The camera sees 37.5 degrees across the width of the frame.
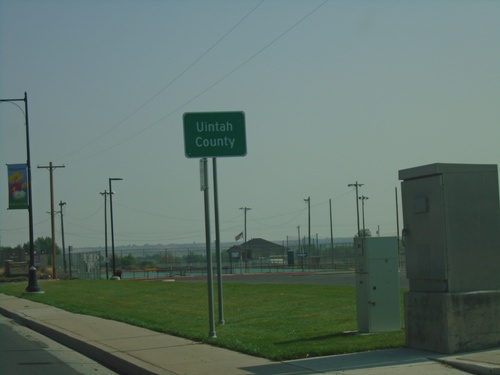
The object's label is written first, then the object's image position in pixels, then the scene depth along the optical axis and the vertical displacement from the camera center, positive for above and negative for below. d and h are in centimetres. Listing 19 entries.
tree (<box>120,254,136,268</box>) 10751 -257
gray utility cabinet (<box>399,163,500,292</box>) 1034 +6
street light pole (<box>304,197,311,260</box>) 8546 +258
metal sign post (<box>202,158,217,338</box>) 1356 -24
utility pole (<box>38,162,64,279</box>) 5444 +183
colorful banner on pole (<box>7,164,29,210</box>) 3416 +292
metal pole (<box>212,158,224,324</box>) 1422 +12
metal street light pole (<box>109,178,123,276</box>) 6087 +339
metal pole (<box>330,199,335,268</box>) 8375 +95
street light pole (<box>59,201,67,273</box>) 8496 +295
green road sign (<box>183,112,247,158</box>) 1391 +202
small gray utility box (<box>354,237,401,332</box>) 1274 -89
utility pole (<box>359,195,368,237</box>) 8662 +419
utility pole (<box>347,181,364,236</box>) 8325 +566
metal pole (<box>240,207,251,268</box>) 9337 +345
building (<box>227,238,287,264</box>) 9444 -199
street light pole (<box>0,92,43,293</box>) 3275 +37
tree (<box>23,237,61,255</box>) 13252 +55
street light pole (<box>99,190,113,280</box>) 6568 +147
